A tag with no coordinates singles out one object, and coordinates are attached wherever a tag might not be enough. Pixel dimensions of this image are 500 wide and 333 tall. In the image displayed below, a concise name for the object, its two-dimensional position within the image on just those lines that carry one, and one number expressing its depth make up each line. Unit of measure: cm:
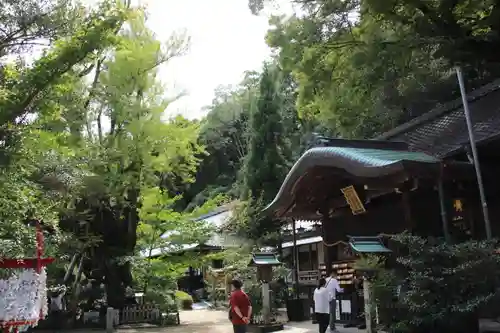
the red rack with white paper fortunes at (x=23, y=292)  937
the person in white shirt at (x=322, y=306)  1184
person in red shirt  866
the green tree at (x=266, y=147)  2541
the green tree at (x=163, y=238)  2042
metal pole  1009
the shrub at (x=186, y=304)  2751
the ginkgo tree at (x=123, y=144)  1861
